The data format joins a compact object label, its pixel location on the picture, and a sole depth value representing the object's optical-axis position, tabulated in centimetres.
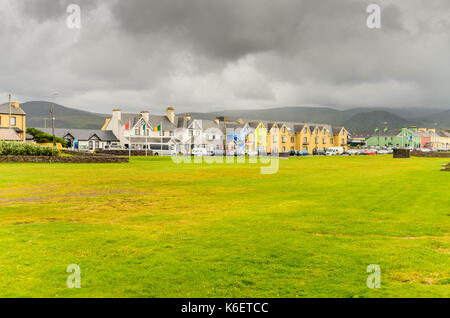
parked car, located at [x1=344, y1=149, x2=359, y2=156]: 10775
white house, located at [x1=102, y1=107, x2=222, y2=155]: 10662
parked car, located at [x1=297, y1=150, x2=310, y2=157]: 9611
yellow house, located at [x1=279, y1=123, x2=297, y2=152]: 13200
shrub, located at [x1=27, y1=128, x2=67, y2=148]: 9875
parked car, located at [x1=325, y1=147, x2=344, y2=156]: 10462
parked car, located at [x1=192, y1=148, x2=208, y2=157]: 8097
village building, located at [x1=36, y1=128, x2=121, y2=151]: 11131
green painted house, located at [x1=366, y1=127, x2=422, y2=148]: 17532
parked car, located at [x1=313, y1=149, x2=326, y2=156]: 10691
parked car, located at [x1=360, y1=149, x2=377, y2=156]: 10550
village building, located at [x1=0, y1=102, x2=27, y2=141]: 8900
